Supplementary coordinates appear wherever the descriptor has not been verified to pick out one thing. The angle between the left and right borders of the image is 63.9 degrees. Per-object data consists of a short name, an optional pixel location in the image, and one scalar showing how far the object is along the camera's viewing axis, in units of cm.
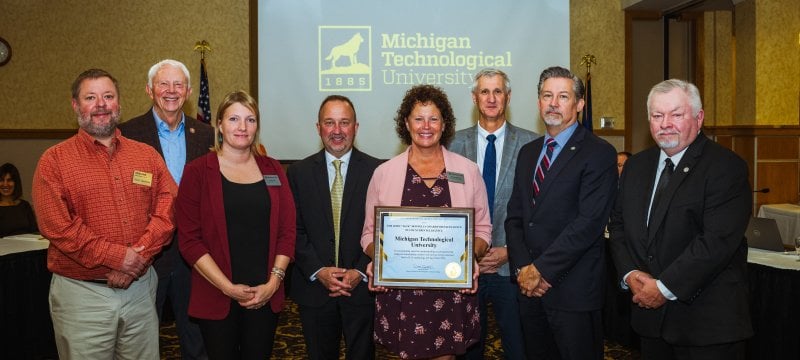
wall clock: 795
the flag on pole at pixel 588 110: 787
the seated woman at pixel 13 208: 578
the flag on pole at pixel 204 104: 733
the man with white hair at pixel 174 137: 339
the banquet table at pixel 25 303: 429
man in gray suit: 334
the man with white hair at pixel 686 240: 251
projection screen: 763
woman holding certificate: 285
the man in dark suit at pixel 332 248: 317
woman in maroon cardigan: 278
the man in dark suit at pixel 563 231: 289
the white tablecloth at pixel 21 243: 453
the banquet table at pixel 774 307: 347
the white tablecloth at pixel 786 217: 685
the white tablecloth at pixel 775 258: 369
